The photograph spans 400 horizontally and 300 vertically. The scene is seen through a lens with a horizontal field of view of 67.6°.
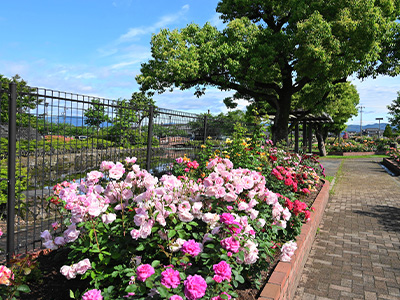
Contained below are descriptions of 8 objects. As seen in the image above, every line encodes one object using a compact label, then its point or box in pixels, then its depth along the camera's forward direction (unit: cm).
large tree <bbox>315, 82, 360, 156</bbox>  1962
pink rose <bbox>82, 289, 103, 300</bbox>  198
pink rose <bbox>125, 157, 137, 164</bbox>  302
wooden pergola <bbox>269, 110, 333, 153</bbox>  1927
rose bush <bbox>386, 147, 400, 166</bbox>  1651
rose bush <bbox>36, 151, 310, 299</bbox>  208
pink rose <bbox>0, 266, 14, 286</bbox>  215
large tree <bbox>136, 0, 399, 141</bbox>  1205
